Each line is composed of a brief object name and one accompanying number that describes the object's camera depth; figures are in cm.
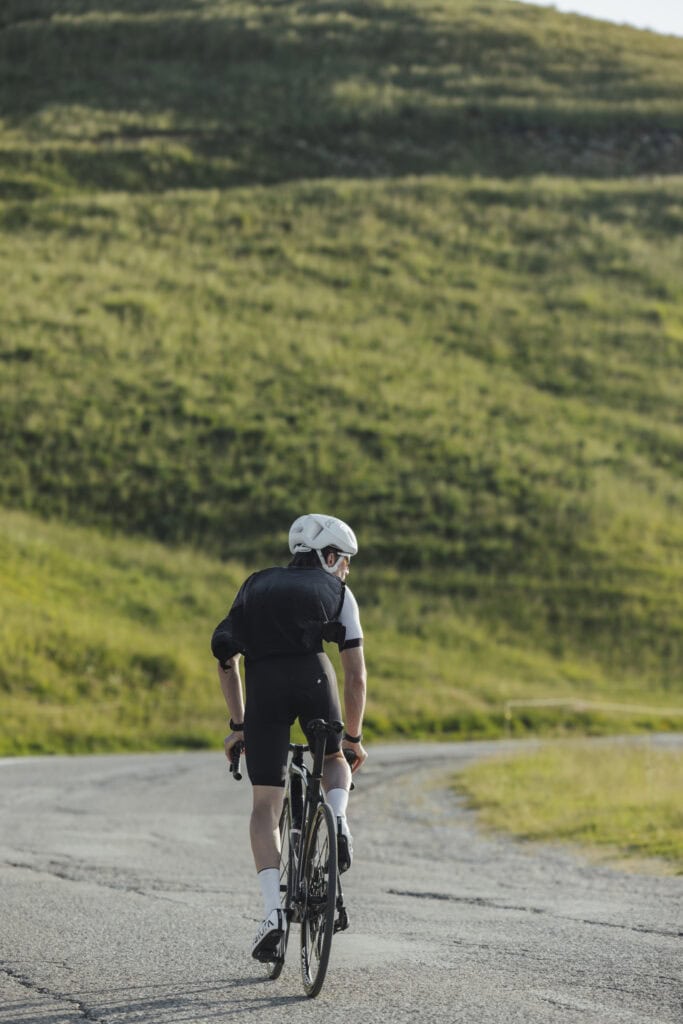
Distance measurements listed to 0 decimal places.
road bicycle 1420
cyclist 1509
